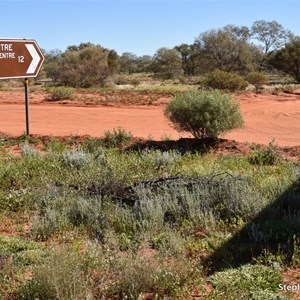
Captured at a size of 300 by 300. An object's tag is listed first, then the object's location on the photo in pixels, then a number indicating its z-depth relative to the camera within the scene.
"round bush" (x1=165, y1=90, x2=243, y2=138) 10.62
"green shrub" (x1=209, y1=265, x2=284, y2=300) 3.85
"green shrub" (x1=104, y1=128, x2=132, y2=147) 11.04
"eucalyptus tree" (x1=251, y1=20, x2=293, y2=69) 58.66
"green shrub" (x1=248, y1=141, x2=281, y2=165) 8.95
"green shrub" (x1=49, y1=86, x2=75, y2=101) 25.98
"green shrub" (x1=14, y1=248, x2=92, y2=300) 3.72
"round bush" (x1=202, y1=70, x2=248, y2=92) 27.84
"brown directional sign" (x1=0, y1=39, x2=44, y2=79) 10.43
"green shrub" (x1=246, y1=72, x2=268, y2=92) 35.72
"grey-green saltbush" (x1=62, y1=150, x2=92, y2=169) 8.42
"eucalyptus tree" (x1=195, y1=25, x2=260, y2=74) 46.97
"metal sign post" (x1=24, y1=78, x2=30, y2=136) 11.47
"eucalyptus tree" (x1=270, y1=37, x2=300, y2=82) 43.50
